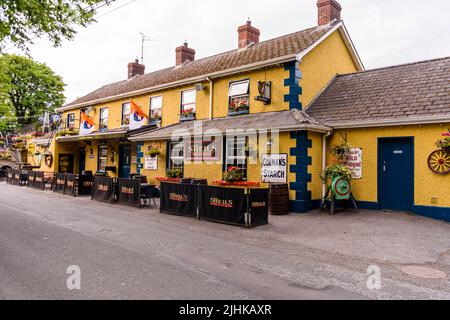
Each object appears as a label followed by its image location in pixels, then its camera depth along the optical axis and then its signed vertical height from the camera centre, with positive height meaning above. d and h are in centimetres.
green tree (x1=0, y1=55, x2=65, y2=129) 4000 +944
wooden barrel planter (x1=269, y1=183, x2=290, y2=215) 1100 -112
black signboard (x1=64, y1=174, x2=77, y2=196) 1580 -107
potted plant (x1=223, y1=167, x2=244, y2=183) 1291 -37
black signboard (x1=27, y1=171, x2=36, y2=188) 1959 -95
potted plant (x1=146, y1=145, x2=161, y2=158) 1612 +65
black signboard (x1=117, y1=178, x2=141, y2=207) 1243 -110
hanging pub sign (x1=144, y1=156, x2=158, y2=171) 1677 +9
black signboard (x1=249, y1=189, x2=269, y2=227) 894 -114
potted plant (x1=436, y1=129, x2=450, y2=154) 957 +79
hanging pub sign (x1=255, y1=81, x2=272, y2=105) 1314 +313
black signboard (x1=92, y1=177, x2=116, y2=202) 1350 -108
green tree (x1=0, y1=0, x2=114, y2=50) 928 +449
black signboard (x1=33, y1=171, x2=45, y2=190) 1873 -105
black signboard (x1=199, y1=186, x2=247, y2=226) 903 -114
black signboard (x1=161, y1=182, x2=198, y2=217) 1029 -112
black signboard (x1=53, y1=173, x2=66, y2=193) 1660 -102
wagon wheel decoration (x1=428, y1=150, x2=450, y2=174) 988 +21
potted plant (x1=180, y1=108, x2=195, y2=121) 1645 +266
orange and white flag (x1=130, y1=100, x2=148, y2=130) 1828 +278
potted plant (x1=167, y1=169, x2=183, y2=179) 1512 -38
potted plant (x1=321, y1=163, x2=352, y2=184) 1104 -17
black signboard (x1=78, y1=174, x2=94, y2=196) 1585 -106
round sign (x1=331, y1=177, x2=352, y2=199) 1091 -71
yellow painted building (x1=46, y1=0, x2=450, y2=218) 1091 +207
